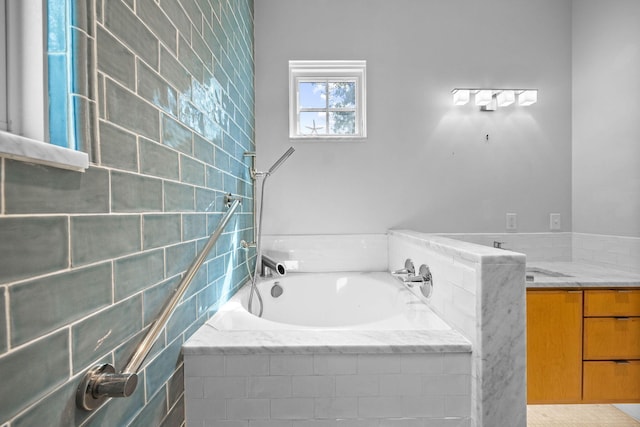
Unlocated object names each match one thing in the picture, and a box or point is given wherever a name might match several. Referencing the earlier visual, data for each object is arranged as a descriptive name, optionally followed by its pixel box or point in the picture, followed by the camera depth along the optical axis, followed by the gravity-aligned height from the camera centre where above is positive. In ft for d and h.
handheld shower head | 6.43 +0.96
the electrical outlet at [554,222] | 8.34 -0.39
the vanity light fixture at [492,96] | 7.97 +2.74
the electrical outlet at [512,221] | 8.32 -0.36
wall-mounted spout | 6.52 -1.27
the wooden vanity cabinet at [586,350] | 5.96 -2.64
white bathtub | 6.36 -1.95
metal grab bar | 1.99 -1.11
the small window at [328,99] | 8.25 +2.82
